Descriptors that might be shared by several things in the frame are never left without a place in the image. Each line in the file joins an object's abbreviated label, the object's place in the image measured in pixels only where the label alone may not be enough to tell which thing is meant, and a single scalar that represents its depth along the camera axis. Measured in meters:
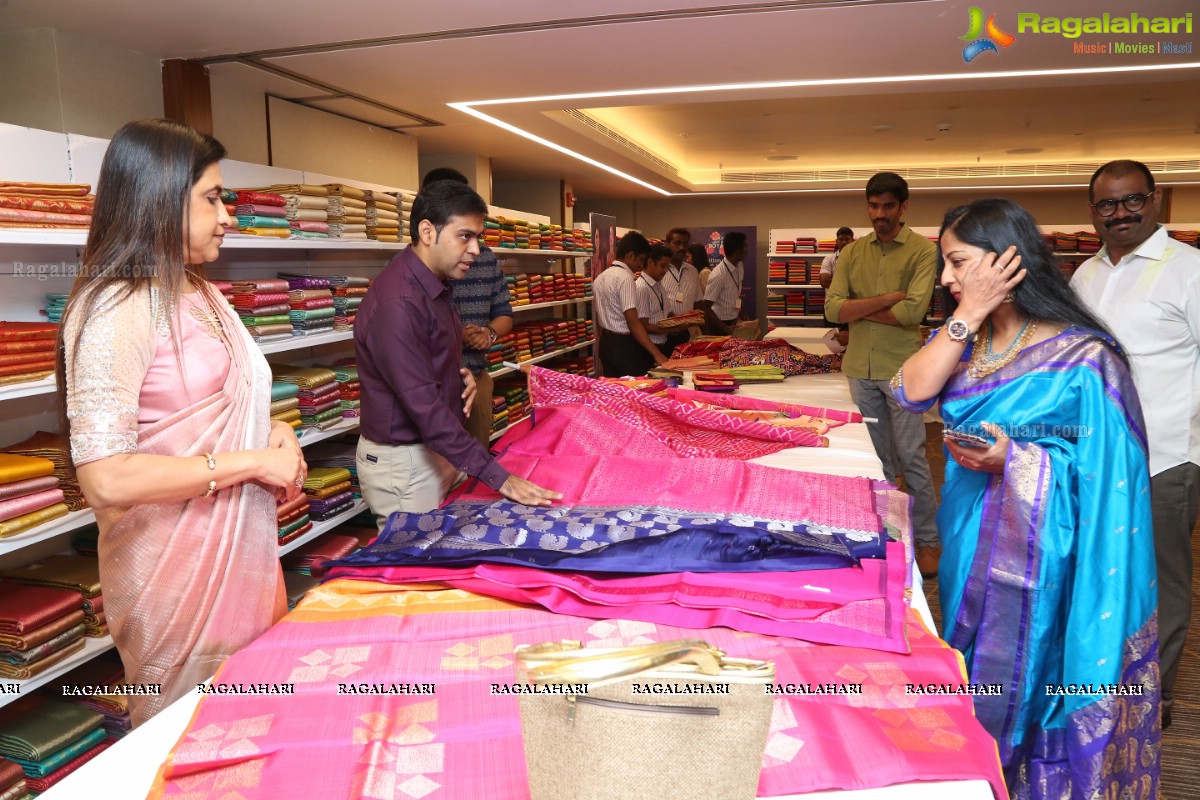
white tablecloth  1.04
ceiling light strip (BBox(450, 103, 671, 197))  5.25
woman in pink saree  1.33
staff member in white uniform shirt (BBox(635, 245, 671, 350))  6.16
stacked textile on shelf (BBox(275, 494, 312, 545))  3.36
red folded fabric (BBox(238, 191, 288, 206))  3.25
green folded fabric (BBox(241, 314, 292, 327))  3.33
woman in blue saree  1.71
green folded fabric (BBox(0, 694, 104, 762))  2.39
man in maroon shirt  2.19
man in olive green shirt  3.70
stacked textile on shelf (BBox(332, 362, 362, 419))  3.85
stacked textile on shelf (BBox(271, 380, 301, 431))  3.37
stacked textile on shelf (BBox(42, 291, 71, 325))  2.65
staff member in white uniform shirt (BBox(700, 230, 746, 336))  7.69
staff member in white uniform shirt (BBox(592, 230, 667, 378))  5.62
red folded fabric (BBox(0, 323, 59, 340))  2.23
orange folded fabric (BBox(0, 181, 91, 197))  2.23
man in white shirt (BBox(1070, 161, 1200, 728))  2.49
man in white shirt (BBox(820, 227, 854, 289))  8.55
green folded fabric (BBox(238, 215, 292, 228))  3.24
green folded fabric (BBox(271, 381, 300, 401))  3.37
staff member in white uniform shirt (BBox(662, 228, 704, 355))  7.14
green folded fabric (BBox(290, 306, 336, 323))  3.64
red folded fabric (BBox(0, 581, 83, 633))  2.28
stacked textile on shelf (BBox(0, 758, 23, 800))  2.29
